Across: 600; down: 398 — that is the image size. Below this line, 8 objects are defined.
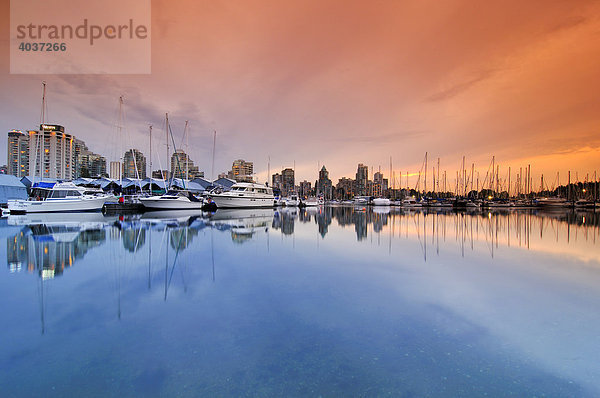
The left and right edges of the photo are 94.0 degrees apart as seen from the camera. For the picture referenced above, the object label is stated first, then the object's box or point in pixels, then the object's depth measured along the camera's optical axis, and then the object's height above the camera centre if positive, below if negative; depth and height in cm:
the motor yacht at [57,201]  3197 -49
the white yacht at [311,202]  8312 -125
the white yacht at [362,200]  11467 -82
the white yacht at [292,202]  7578 -111
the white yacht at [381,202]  9544 -128
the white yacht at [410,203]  9076 -155
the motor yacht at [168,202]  3900 -66
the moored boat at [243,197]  4431 +15
